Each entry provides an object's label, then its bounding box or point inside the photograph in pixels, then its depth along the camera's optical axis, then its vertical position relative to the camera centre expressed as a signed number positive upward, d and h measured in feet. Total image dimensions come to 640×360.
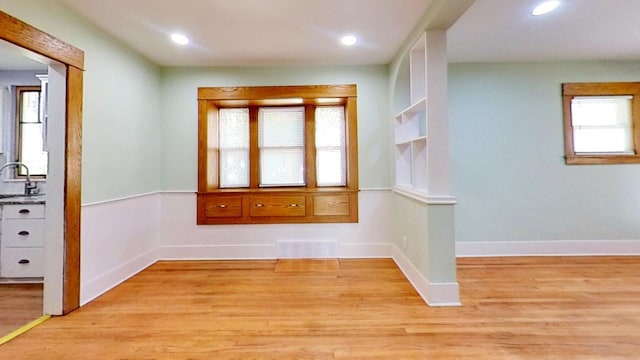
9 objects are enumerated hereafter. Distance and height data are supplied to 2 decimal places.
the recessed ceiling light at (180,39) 10.35 +5.05
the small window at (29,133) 12.67 +2.51
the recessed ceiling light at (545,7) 8.79 +5.02
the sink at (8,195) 11.18 +0.09
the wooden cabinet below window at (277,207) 13.60 -0.57
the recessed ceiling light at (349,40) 10.59 +5.05
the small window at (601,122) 13.37 +2.73
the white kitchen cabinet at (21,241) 10.51 -1.39
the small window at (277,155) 13.51 +1.71
